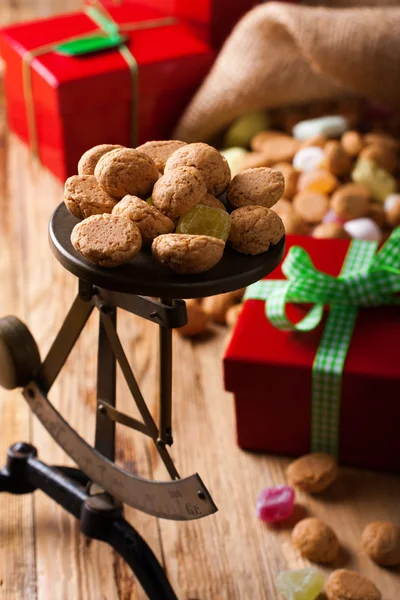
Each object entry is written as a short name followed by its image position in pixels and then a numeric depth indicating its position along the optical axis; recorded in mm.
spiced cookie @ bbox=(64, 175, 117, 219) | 513
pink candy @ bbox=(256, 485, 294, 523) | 633
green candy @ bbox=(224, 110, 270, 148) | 895
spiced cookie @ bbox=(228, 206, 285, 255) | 504
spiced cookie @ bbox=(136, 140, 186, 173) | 529
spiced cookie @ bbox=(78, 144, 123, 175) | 528
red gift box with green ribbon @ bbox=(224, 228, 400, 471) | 638
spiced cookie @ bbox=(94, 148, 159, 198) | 505
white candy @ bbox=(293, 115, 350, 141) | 869
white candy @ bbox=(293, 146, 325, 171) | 840
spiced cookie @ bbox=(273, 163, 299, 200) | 823
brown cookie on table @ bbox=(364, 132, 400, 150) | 852
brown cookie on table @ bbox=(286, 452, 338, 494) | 643
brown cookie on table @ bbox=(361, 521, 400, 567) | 608
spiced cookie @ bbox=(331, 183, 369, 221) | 790
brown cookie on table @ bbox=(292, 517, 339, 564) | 609
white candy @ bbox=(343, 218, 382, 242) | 780
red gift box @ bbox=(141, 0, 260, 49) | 898
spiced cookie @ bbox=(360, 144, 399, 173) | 836
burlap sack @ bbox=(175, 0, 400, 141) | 817
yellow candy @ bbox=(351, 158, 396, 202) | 822
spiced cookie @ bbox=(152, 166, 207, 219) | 499
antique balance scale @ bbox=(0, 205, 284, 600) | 496
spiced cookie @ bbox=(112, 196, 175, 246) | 499
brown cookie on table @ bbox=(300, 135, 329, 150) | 852
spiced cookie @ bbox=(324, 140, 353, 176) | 828
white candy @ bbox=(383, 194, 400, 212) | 804
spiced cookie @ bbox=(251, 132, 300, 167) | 856
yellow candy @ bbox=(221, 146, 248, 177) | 845
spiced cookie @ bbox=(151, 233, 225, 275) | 486
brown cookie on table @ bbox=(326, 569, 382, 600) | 588
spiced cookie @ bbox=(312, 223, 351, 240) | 762
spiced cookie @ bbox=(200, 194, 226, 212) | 510
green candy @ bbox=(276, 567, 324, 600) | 591
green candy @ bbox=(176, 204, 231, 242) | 501
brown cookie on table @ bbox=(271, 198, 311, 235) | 773
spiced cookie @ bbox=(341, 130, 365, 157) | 849
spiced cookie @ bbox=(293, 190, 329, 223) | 796
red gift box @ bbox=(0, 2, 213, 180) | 845
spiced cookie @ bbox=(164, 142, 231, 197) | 510
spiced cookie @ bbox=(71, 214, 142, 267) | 488
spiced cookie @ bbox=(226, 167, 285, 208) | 518
